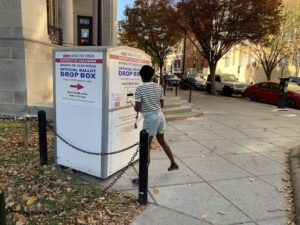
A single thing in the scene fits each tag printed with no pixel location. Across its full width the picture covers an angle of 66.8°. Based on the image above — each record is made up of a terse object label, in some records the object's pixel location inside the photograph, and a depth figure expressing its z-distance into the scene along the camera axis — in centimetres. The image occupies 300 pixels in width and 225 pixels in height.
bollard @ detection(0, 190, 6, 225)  170
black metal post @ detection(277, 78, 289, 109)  1180
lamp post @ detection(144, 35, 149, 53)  2430
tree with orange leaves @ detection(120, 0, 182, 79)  2303
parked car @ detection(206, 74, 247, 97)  1734
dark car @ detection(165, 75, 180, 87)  1664
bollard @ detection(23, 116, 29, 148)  452
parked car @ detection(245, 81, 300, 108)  1262
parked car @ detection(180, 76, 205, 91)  2236
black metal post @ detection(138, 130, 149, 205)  284
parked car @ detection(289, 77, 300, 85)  1925
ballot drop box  329
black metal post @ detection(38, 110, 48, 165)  365
